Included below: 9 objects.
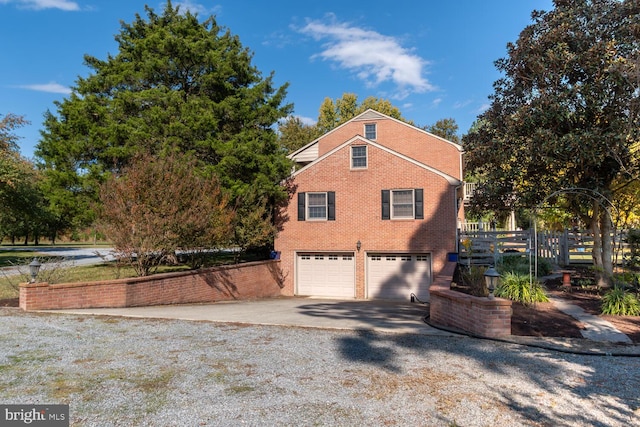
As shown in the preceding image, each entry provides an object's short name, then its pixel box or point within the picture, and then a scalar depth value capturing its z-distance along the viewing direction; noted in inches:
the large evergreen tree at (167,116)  606.9
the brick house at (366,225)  643.5
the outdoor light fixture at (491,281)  281.4
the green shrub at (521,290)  383.6
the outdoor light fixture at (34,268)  354.9
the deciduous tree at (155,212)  420.8
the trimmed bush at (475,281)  394.3
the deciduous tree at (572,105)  405.1
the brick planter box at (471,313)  273.1
